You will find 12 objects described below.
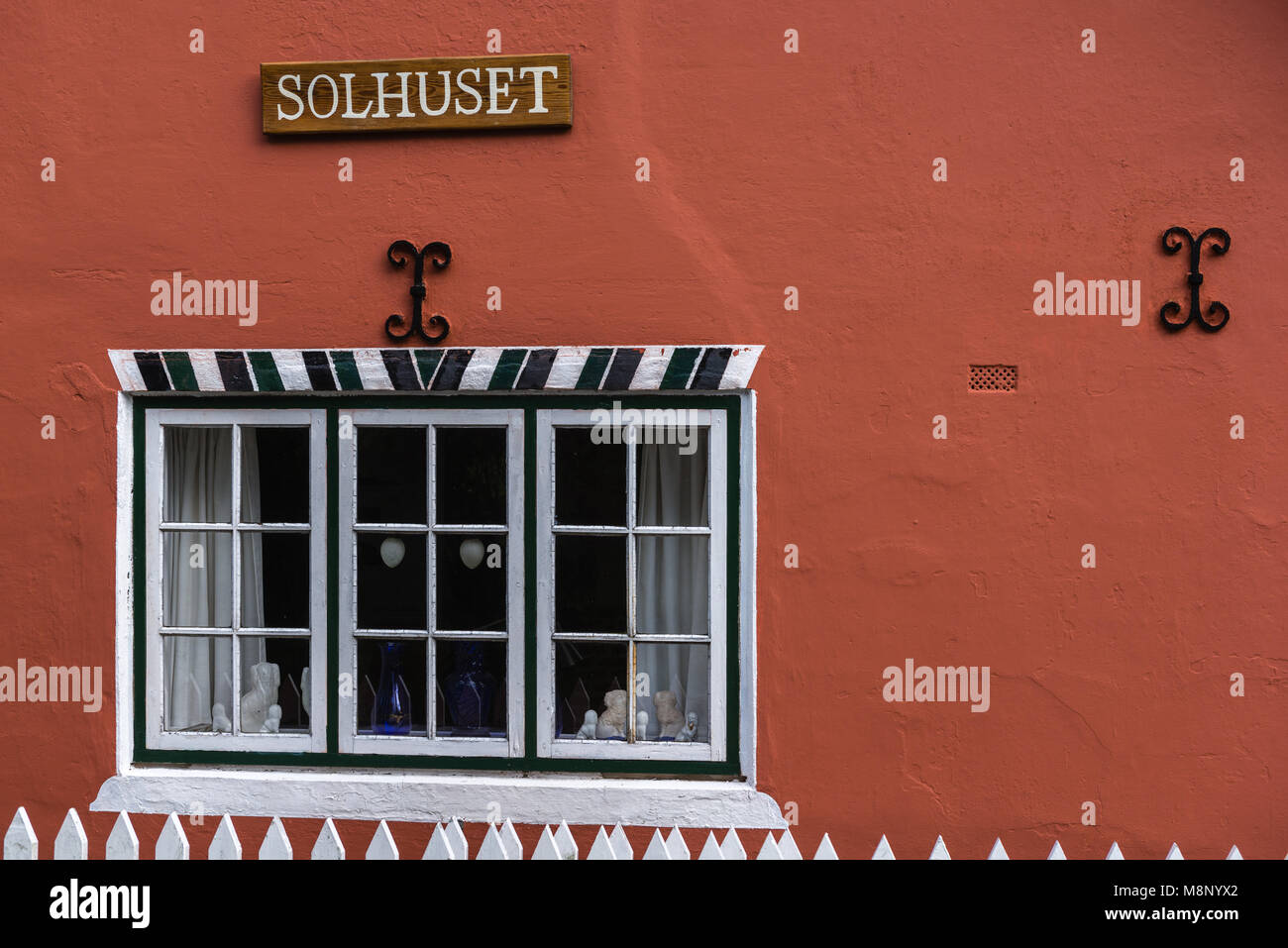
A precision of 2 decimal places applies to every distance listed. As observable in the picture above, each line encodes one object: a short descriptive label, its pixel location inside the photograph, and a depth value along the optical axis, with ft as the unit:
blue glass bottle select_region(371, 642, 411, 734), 14.02
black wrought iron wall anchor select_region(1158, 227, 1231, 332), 12.88
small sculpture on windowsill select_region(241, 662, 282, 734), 14.21
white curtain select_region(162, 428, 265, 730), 14.29
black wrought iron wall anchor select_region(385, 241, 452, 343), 13.60
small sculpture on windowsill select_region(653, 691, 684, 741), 13.80
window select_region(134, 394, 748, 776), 13.65
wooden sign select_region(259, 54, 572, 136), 13.50
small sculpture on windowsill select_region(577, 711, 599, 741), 13.83
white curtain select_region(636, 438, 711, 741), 13.79
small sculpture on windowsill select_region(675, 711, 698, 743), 13.73
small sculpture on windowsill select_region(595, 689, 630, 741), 13.80
